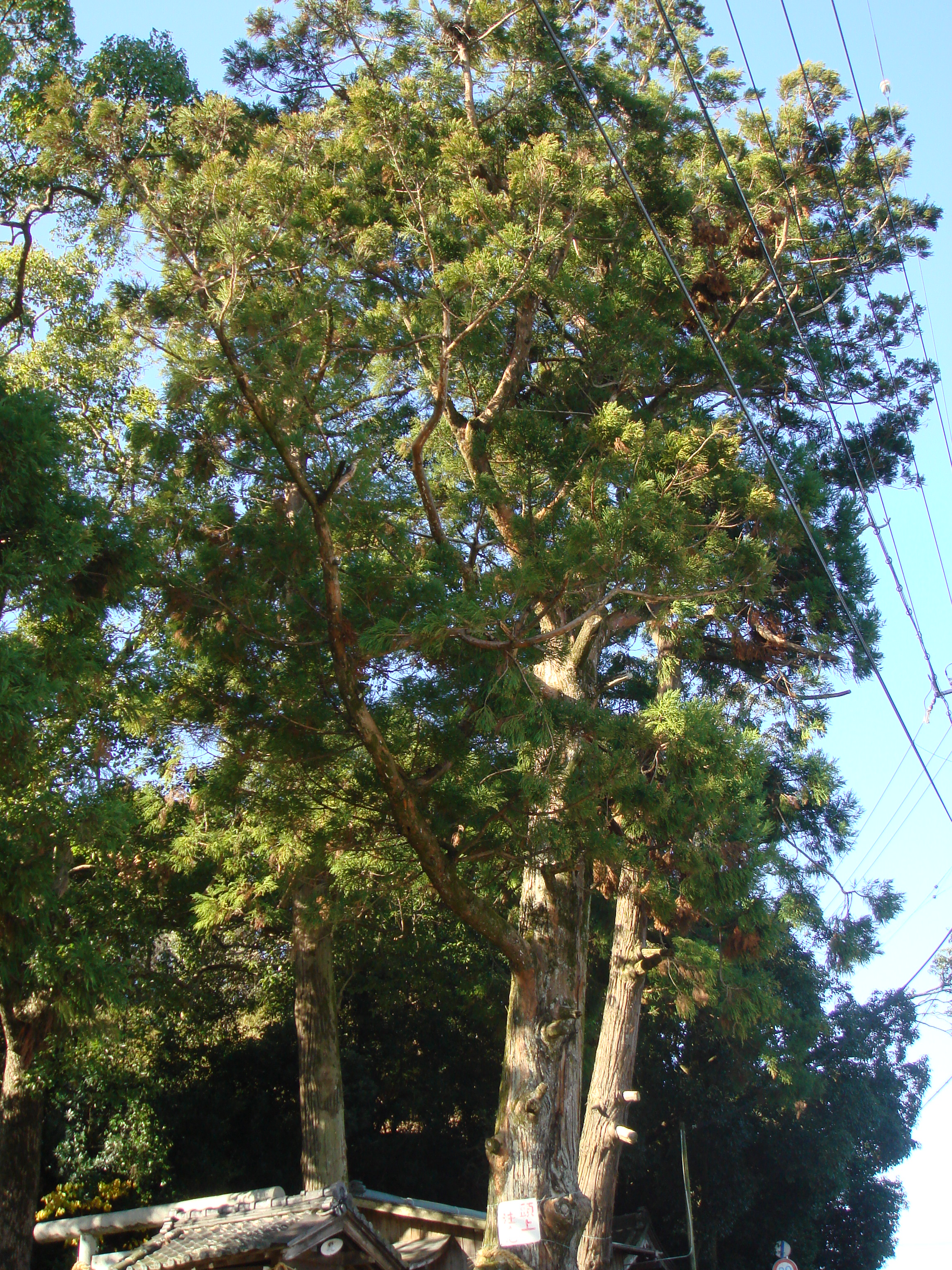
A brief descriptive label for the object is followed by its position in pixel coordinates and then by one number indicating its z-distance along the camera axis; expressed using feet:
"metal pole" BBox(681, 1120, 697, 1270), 38.55
